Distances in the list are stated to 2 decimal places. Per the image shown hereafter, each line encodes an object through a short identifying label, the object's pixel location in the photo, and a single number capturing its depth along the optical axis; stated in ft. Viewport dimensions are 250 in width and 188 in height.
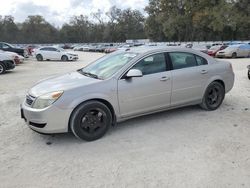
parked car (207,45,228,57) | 58.55
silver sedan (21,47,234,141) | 9.95
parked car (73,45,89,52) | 127.99
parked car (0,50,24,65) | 33.80
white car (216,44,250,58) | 55.67
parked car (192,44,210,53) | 62.65
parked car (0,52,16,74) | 31.15
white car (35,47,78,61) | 59.37
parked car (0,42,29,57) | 50.58
